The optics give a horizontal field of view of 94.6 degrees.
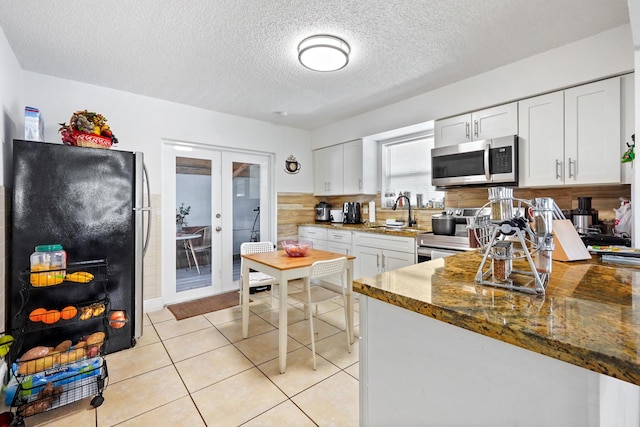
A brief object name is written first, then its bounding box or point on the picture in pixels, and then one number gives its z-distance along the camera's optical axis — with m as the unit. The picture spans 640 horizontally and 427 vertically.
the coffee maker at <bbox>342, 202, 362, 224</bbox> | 4.31
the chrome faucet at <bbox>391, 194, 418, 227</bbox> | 3.67
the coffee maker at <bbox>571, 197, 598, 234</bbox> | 2.16
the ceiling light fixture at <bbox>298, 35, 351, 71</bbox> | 2.17
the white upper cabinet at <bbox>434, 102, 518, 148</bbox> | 2.64
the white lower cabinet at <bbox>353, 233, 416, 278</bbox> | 3.15
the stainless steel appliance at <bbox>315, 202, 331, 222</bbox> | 4.77
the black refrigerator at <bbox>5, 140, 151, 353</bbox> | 2.02
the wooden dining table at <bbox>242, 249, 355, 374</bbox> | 2.08
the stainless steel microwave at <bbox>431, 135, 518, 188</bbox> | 2.59
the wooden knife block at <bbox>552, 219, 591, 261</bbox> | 1.39
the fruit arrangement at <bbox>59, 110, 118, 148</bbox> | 2.30
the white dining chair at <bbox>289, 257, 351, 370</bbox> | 2.14
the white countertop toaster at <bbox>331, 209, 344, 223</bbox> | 4.55
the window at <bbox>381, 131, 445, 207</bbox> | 3.75
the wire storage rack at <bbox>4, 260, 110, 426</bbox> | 1.73
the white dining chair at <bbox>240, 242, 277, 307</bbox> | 2.90
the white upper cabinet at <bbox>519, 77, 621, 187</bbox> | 2.15
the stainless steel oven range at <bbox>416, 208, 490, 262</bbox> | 2.74
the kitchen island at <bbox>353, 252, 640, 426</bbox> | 0.60
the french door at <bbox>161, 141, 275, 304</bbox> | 3.59
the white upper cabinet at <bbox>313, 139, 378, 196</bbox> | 4.10
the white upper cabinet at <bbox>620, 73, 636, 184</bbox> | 2.07
